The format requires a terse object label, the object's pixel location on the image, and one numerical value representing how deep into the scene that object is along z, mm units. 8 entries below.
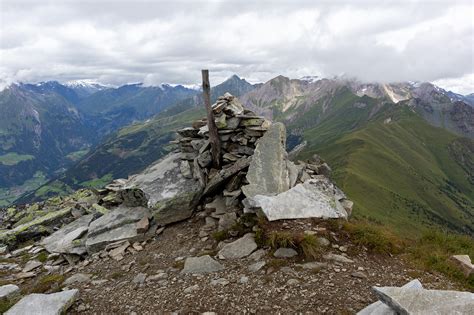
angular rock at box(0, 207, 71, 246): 23839
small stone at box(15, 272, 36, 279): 17198
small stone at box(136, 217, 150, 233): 18656
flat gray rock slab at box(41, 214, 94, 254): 19531
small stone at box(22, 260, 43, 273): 18219
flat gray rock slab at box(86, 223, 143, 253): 18516
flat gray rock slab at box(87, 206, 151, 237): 19750
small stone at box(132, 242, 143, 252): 17356
